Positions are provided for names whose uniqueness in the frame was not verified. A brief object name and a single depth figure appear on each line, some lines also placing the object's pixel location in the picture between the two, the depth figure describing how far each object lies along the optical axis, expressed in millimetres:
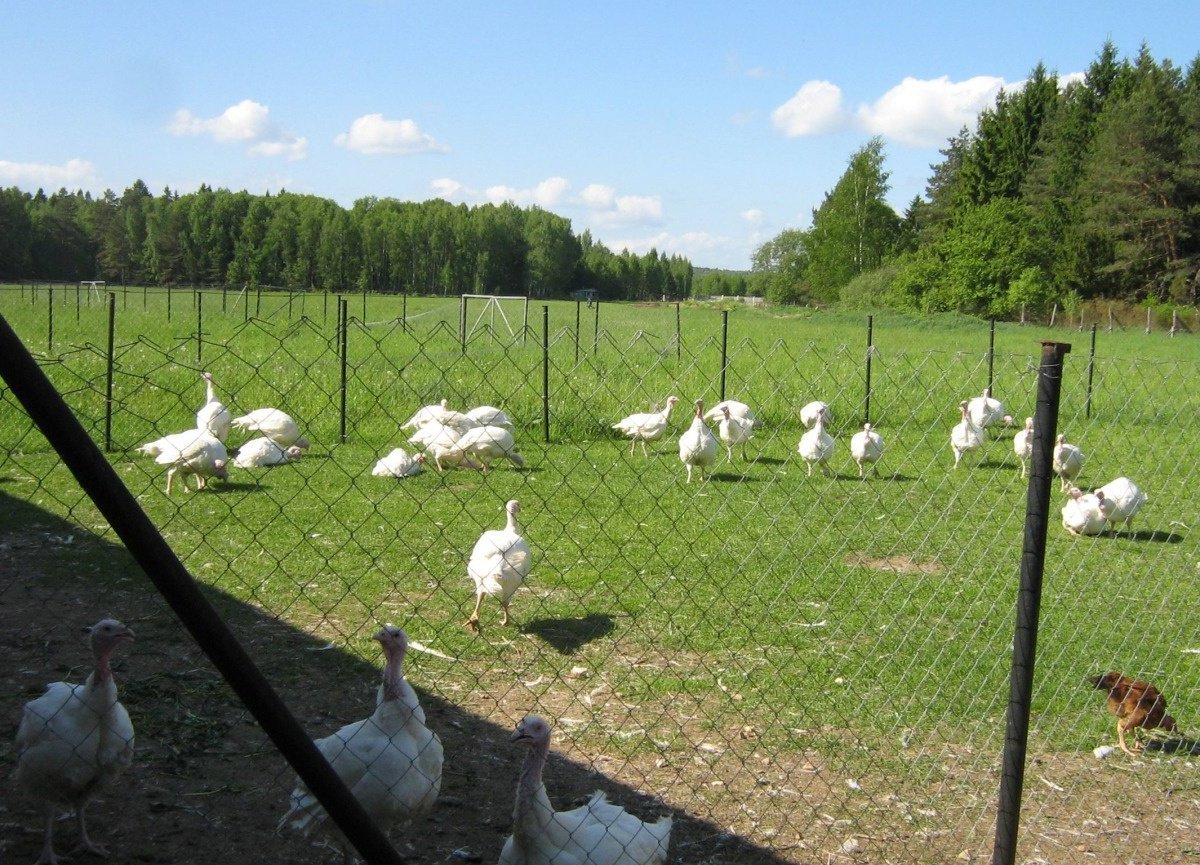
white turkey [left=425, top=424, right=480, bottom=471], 11781
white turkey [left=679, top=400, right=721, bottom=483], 11953
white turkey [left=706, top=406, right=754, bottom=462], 13141
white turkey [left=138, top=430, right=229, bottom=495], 10250
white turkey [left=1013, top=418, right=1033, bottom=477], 12312
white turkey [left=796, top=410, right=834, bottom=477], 12070
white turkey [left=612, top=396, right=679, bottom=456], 13828
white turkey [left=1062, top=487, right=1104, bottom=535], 9719
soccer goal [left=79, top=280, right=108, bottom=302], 32750
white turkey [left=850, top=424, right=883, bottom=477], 12266
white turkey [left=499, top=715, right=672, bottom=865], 3123
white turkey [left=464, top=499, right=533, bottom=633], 6391
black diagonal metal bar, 1702
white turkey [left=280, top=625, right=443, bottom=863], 3420
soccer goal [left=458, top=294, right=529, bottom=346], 18036
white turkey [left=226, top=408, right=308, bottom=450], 12305
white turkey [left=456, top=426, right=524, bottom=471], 11930
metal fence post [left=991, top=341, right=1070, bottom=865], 3123
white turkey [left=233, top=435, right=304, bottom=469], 11586
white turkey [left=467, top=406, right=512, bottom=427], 13127
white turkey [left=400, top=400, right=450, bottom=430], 11945
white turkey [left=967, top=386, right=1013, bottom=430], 12938
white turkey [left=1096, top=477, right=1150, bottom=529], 9742
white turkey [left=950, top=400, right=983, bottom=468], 12984
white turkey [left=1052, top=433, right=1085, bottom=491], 11609
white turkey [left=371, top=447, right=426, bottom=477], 11531
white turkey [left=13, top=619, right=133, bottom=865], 3600
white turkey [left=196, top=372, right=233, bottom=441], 12258
